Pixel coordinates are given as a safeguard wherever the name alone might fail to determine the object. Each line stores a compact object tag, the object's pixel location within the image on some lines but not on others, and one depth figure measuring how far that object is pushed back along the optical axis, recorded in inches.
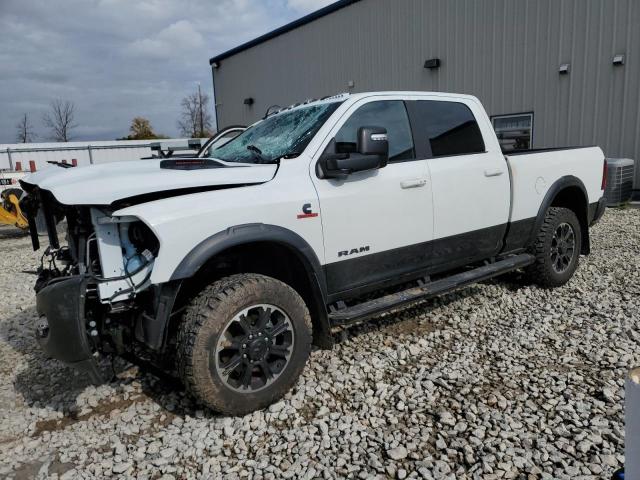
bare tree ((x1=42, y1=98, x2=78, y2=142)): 1897.0
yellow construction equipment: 389.7
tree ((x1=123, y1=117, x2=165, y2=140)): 1811.3
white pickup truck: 109.0
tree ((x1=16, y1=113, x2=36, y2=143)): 1940.2
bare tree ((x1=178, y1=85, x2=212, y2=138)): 2041.1
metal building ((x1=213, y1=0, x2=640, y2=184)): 406.6
